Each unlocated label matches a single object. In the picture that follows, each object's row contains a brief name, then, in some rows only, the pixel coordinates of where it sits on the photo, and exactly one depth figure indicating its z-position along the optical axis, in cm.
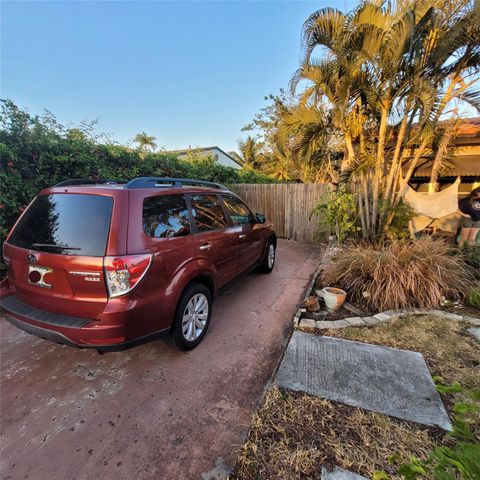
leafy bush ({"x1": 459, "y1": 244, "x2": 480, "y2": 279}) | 415
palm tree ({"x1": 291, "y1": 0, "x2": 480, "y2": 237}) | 379
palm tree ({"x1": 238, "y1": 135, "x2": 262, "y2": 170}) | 2272
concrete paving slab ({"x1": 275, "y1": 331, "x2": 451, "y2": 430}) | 189
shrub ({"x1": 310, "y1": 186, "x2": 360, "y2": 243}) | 460
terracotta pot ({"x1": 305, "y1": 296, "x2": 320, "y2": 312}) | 336
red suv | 189
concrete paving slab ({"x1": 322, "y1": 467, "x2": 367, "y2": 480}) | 143
